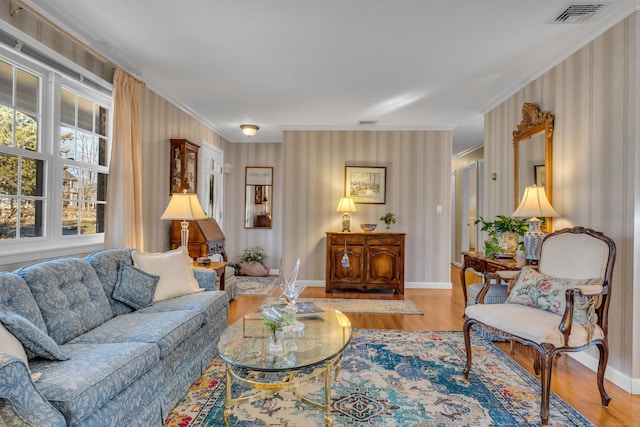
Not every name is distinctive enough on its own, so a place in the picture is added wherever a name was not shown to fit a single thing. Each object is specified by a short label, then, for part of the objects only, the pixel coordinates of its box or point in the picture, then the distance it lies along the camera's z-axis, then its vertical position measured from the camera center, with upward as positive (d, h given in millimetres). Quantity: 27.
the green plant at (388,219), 5449 -59
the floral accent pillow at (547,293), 2139 -500
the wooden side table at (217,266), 3619 -547
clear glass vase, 1908 -688
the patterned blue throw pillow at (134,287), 2482 -532
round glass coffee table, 1720 -718
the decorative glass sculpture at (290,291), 2246 -498
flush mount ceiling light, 5467 +1292
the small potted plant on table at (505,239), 3360 -213
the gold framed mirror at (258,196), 6906 +333
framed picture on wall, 5570 +475
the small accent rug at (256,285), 5148 -1124
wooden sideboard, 5145 -650
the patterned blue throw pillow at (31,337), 1520 -547
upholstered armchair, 1997 -563
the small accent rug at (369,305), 4207 -1121
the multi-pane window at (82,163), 2855 +407
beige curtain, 3117 +346
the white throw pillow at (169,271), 2736 -468
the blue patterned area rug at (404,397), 1951 -1109
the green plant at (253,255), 6506 -763
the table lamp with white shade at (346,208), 5301 +95
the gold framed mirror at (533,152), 3266 +642
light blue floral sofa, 1340 -675
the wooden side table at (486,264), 3053 -428
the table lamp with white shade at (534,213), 3014 +34
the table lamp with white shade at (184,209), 3471 +30
